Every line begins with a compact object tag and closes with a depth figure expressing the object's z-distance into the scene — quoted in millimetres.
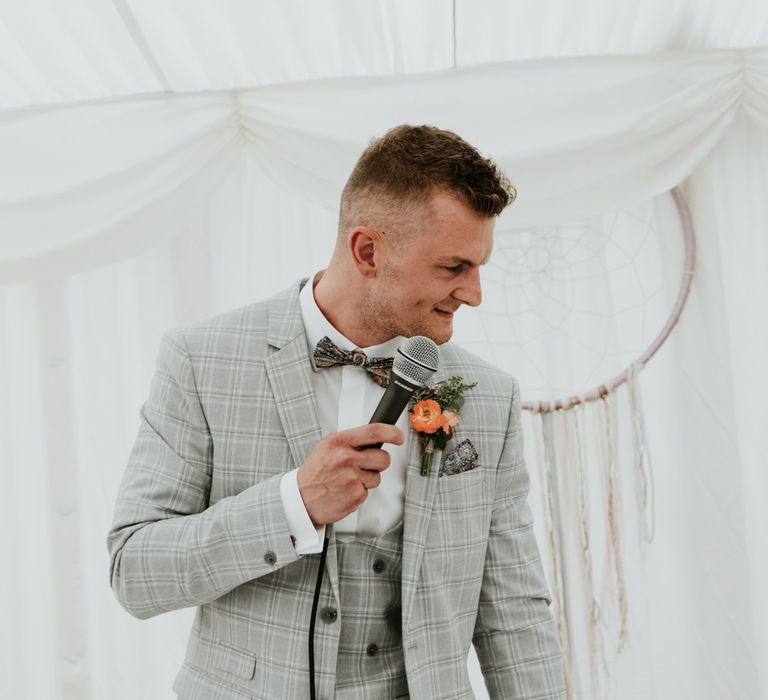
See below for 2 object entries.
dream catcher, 3018
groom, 1568
